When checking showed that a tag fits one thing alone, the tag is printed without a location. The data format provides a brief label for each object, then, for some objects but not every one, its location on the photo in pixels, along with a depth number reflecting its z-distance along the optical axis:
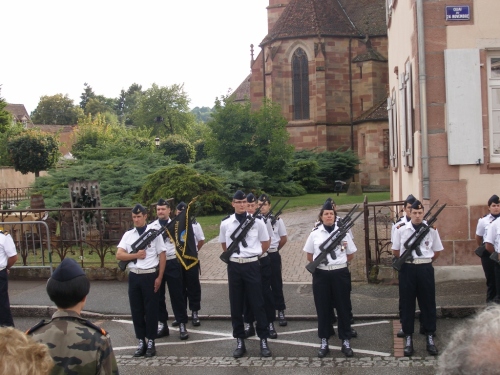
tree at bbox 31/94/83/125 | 100.81
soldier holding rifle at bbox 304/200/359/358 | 8.05
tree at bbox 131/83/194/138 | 80.94
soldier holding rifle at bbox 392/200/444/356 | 7.96
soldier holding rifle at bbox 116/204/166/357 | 8.29
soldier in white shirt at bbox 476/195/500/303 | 9.45
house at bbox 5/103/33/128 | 98.19
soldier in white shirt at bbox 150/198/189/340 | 9.23
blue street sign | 11.17
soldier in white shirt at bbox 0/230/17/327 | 8.28
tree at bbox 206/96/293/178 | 31.51
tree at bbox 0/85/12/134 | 55.44
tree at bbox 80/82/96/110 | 117.19
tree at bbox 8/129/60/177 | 36.38
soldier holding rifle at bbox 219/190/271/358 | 8.23
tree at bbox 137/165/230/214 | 21.34
